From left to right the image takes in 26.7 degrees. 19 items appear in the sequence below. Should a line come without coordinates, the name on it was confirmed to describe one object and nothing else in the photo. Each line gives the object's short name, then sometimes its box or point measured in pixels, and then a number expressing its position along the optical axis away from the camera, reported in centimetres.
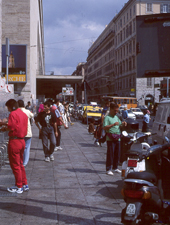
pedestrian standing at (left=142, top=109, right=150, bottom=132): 1931
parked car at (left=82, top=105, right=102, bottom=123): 3164
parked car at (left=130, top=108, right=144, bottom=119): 4453
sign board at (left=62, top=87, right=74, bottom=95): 4958
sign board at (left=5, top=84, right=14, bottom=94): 1695
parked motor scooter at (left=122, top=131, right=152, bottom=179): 561
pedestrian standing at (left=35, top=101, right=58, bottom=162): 1014
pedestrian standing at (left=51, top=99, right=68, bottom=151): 1264
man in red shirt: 654
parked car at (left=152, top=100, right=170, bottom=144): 1014
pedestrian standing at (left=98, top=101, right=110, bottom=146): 1329
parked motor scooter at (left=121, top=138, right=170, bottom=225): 356
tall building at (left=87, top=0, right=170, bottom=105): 6203
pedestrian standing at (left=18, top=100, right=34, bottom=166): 927
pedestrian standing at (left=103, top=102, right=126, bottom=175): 836
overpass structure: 4584
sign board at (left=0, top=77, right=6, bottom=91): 1394
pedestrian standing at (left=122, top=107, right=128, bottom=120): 2491
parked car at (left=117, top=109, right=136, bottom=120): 3825
